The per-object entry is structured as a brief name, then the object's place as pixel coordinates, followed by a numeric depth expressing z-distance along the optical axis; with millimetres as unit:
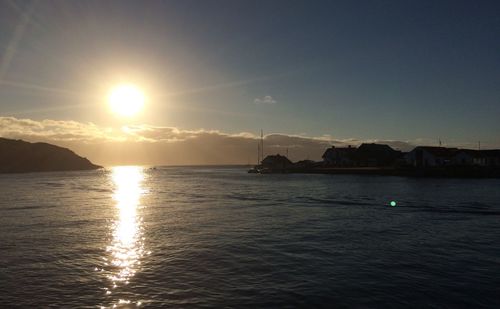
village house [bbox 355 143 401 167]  145875
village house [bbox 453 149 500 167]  112312
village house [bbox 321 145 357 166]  150500
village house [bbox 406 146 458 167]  111688
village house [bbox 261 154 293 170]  185125
